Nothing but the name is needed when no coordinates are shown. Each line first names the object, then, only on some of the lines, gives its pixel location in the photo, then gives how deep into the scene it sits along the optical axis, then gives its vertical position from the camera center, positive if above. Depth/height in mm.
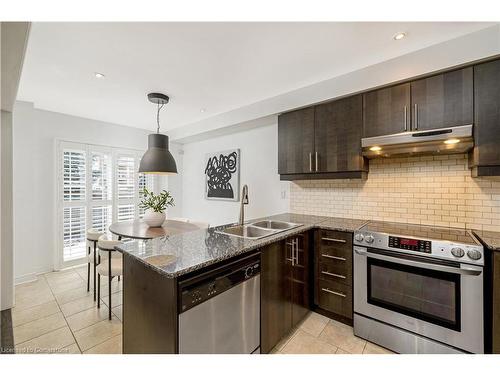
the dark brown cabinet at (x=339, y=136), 2332 +574
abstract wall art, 3959 +244
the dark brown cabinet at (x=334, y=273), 2127 -850
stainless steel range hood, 1785 +394
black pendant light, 2949 +438
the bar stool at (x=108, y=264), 2318 -844
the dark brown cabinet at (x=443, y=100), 1771 +729
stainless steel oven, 1544 -821
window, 3623 -53
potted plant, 2893 -297
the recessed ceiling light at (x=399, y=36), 1755 +1209
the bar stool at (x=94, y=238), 2666 -595
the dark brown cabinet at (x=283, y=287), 1694 -854
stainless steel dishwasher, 1181 -729
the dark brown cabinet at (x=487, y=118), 1673 +530
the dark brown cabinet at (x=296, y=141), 2678 +584
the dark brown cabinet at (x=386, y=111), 2036 +736
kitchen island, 1157 -481
